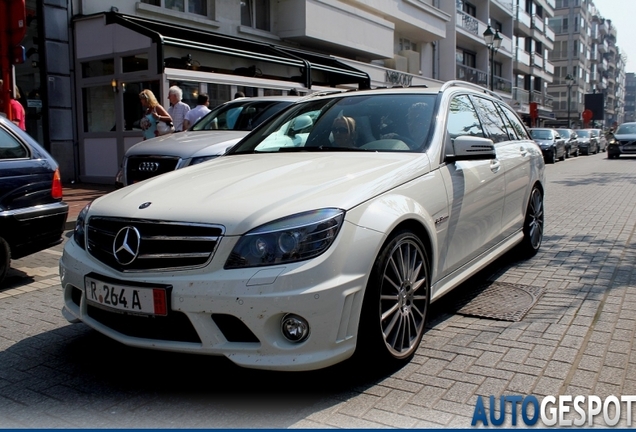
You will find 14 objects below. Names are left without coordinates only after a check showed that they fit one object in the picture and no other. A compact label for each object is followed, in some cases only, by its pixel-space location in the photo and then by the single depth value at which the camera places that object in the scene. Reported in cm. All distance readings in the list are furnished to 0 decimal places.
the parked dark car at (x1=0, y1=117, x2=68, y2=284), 525
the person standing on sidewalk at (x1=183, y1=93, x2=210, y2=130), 1048
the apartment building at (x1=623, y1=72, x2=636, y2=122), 17800
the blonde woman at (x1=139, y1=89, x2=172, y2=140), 1042
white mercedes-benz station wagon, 290
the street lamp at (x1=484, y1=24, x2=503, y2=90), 2308
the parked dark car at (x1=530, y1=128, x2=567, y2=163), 2404
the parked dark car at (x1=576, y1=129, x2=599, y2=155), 3384
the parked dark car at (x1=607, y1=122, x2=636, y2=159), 2728
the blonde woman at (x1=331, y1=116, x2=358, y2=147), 436
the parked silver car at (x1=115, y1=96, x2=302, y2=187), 779
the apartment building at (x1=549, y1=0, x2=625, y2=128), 8144
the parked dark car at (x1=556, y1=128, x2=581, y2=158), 2984
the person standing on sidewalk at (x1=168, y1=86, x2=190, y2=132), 1076
